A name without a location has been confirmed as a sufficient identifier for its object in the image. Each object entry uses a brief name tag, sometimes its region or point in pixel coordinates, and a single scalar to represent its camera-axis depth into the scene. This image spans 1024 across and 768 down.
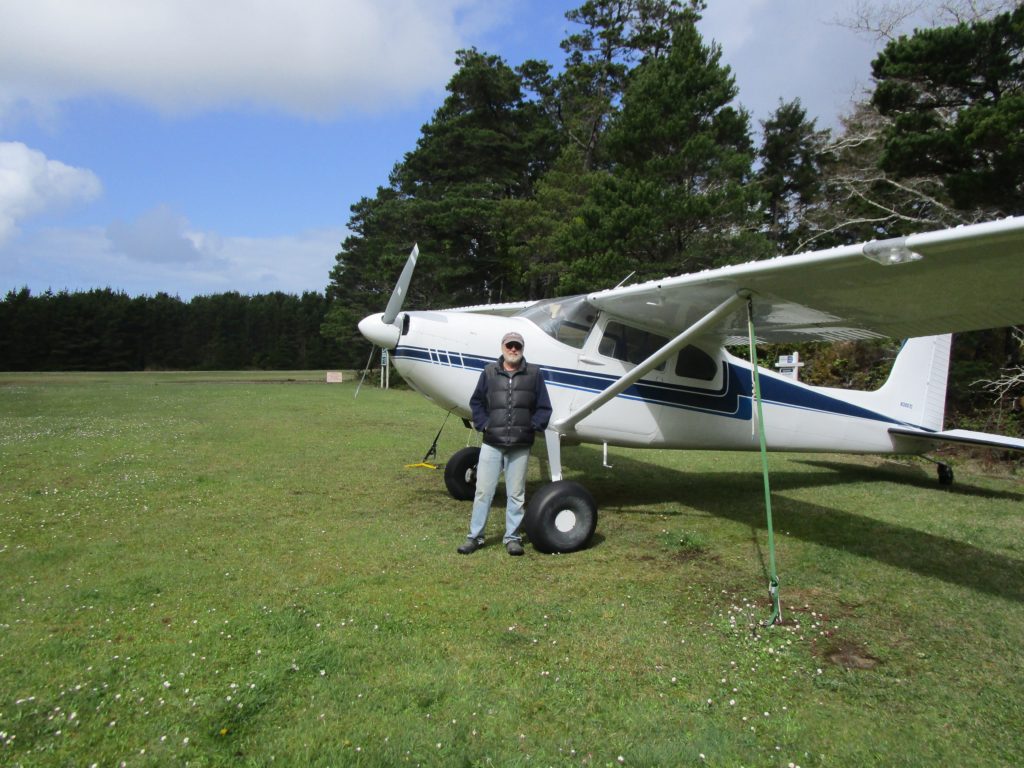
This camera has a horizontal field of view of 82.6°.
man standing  5.09
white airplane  4.00
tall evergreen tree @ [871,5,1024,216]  10.45
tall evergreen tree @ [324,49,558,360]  31.55
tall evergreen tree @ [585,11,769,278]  19.89
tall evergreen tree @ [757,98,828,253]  31.92
